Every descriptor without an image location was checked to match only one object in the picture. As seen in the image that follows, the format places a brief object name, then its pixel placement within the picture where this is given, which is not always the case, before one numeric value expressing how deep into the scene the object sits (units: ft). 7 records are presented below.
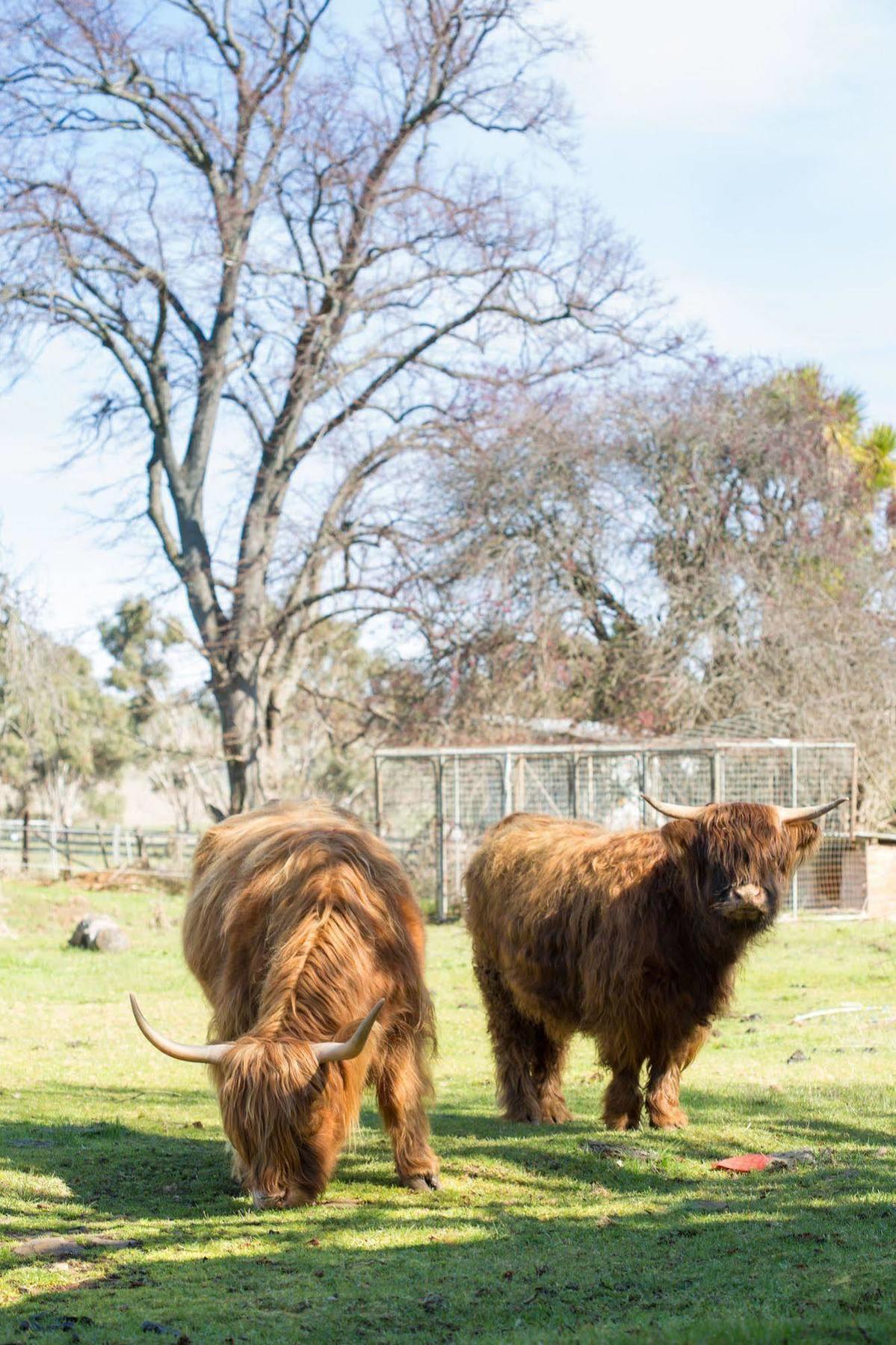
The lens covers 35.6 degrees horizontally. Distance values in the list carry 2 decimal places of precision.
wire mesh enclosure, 61.00
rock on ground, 54.60
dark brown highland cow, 23.35
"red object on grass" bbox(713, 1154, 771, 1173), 21.18
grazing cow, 18.06
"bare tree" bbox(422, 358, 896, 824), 73.77
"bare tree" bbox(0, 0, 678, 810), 72.43
